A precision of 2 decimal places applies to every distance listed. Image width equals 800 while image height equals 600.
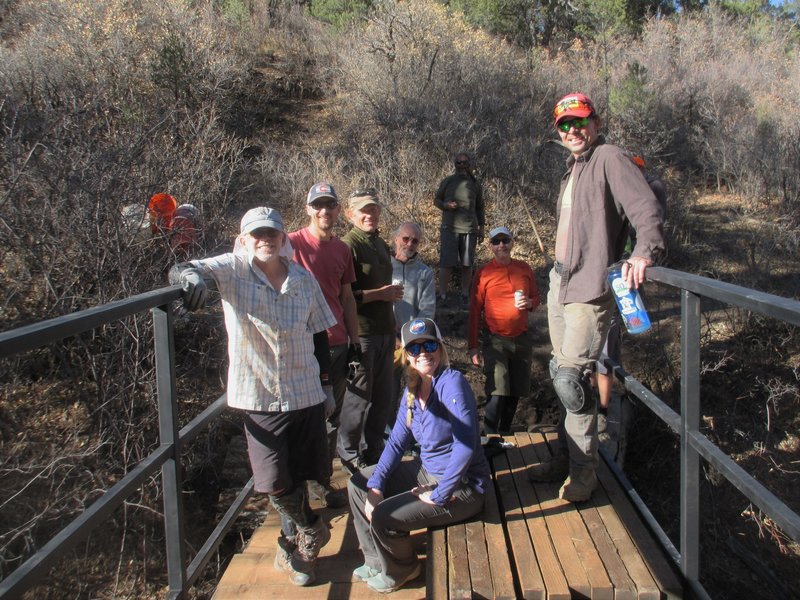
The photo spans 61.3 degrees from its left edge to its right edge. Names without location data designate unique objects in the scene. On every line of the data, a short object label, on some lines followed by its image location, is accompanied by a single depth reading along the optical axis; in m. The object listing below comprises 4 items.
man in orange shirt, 5.10
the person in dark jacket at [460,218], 9.02
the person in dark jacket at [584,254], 2.95
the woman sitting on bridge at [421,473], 2.98
